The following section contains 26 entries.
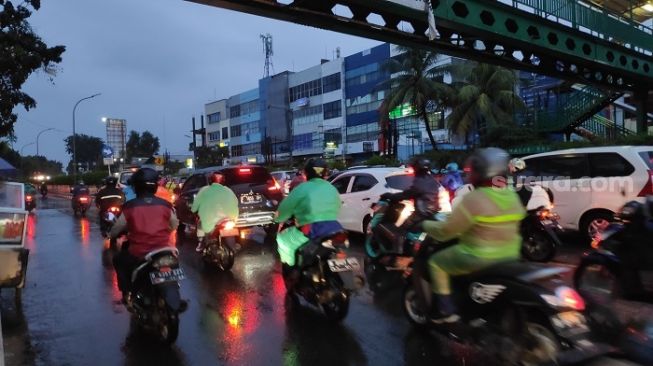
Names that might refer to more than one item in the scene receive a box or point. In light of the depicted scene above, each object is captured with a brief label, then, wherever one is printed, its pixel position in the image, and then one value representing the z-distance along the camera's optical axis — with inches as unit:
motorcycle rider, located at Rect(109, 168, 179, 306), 202.4
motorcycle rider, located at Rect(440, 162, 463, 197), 470.3
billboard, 4035.4
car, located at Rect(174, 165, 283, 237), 446.6
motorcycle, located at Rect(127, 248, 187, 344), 189.2
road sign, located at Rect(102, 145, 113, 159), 2071.9
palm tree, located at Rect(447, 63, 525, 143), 1295.5
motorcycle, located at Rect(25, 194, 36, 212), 829.0
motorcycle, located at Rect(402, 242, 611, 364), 131.9
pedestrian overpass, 435.2
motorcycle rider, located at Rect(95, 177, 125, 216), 514.9
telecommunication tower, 2920.8
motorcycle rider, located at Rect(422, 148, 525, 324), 151.9
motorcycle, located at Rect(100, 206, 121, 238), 498.6
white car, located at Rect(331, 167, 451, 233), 400.8
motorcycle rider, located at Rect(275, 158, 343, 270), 219.3
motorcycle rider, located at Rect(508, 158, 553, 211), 311.9
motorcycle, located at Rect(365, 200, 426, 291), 283.6
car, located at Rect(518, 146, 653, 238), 332.5
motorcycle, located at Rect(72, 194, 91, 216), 851.6
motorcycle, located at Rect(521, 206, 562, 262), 316.5
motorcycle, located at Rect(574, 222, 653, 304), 206.8
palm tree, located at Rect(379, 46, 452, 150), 1289.4
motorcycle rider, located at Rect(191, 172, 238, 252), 327.4
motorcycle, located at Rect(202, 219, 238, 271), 333.7
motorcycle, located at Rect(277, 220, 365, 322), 206.2
